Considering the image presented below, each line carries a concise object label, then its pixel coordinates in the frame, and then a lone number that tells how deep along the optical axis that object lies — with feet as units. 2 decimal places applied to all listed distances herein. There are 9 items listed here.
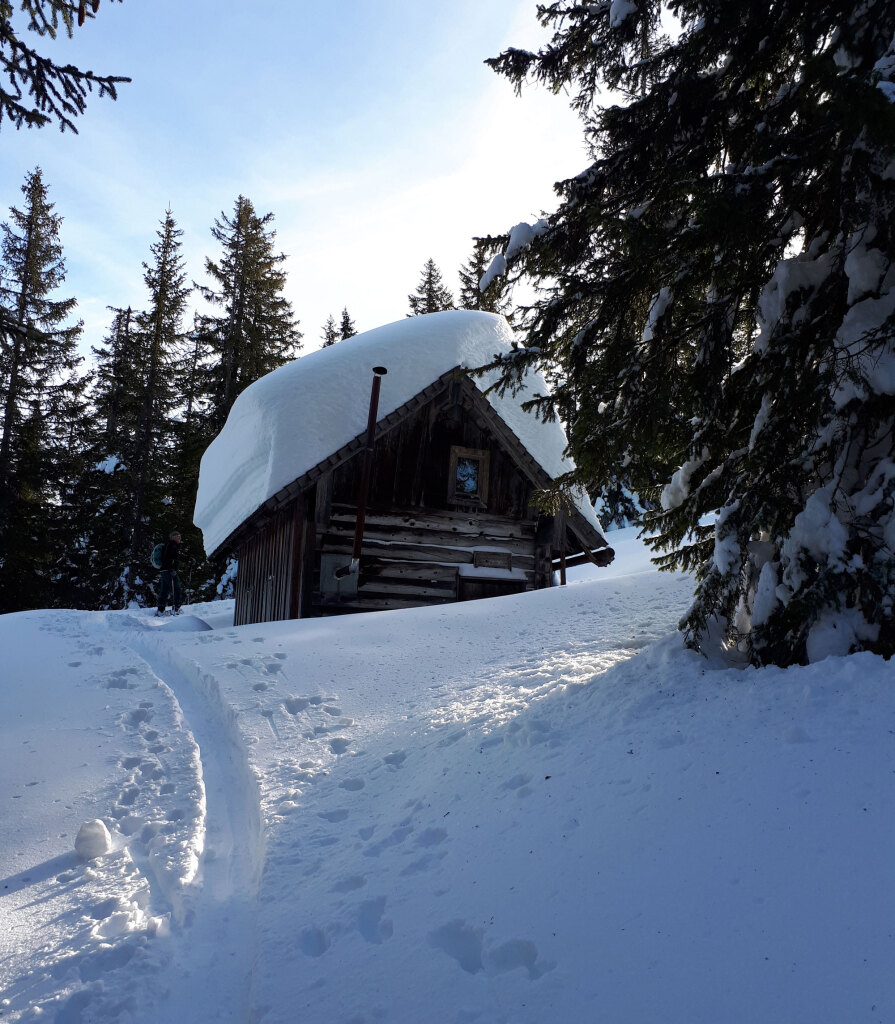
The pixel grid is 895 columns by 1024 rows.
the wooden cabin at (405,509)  37.93
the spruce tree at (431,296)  121.39
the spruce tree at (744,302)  10.98
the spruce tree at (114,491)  83.46
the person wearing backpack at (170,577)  54.03
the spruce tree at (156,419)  82.17
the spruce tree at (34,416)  76.33
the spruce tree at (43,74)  16.29
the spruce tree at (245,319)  85.76
